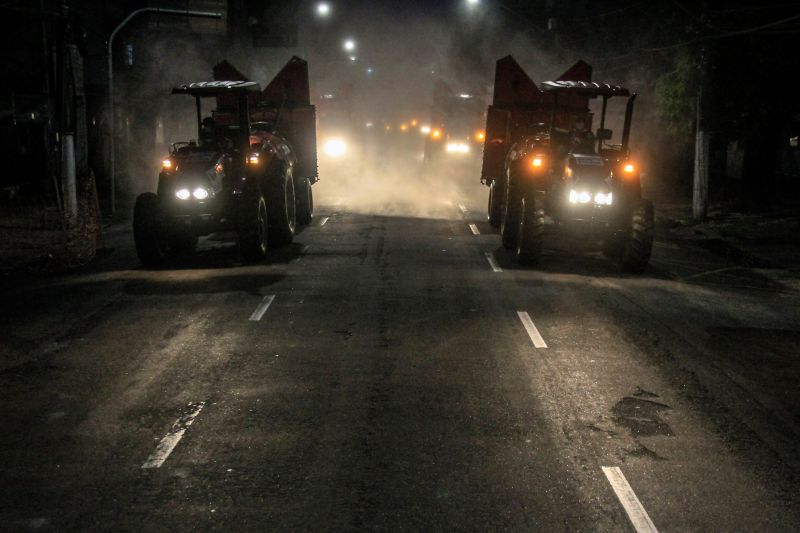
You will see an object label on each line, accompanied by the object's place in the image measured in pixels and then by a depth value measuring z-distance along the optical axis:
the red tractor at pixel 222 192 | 15.77
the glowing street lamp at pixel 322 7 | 74.88
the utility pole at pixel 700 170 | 24.07
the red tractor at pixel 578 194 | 15.30
